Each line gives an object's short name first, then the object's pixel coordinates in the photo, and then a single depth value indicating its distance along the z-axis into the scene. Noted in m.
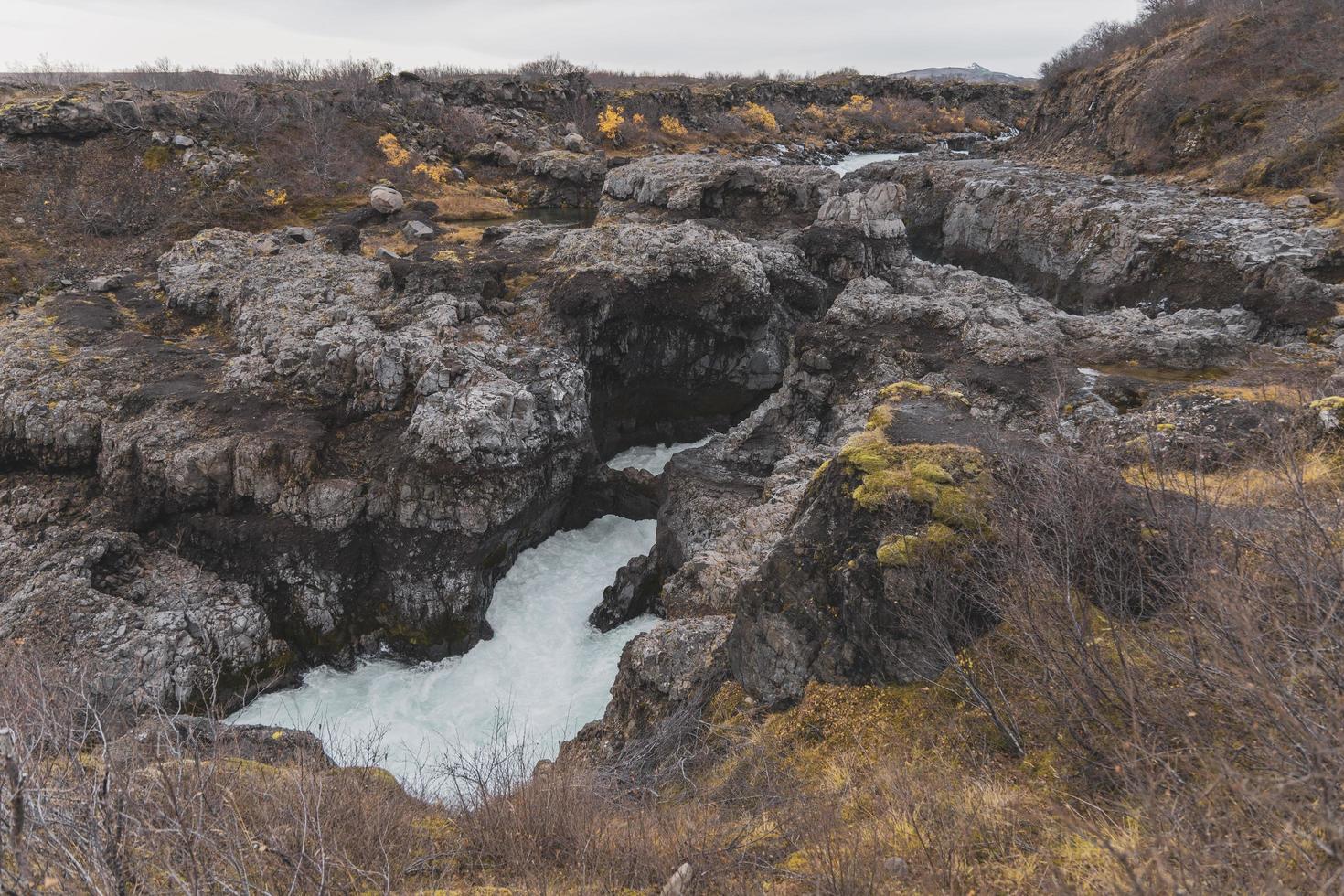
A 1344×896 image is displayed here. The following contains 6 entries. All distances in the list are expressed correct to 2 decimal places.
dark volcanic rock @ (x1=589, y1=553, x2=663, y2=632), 18.59
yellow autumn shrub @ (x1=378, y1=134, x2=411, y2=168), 46.31
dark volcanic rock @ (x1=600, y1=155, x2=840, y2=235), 32.50
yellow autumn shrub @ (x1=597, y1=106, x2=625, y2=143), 63.44
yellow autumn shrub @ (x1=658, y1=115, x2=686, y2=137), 69.31
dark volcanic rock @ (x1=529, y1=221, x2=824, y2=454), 24.19
